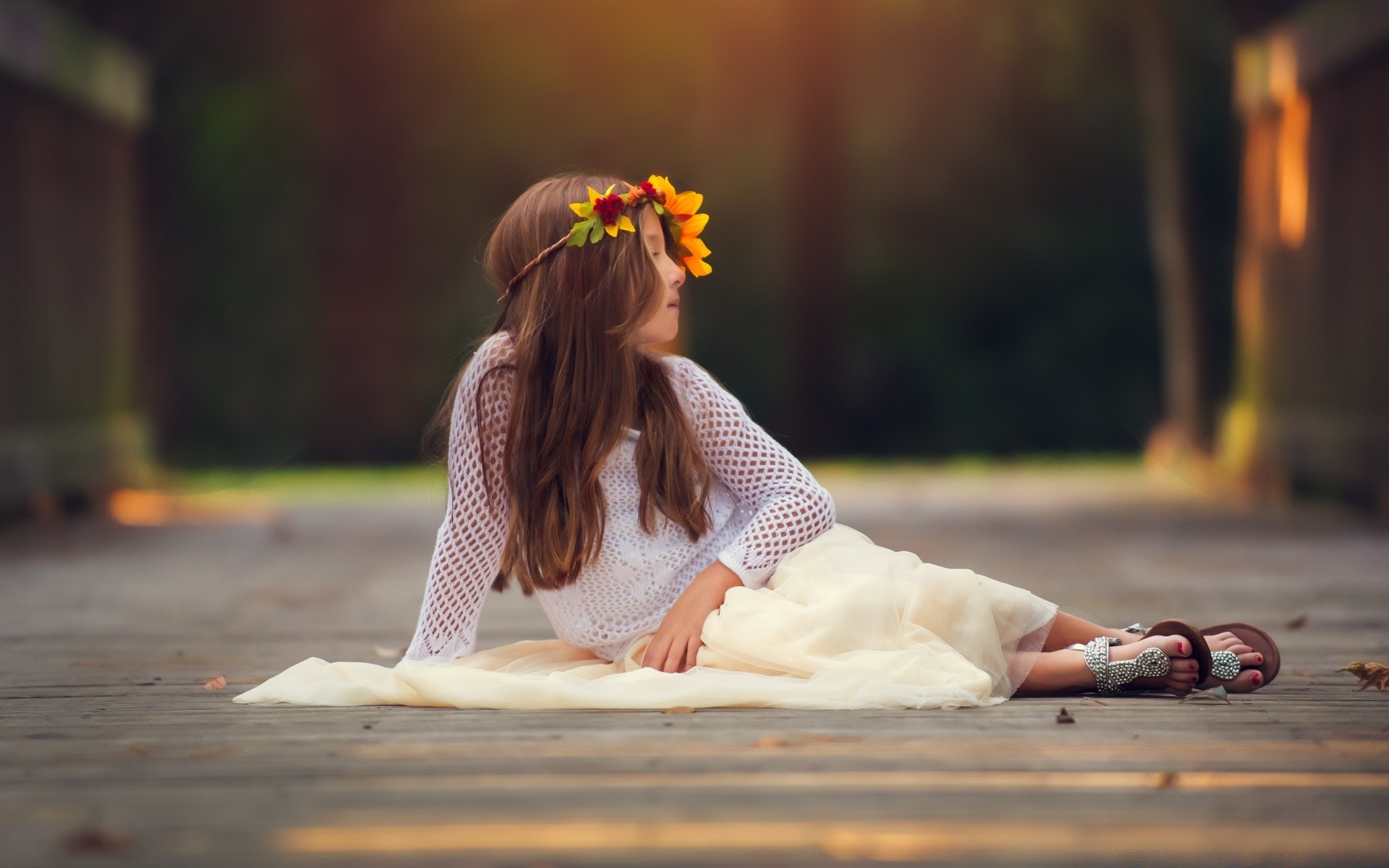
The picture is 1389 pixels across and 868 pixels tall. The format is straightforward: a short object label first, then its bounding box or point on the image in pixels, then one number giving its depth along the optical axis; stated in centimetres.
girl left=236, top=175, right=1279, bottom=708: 643
